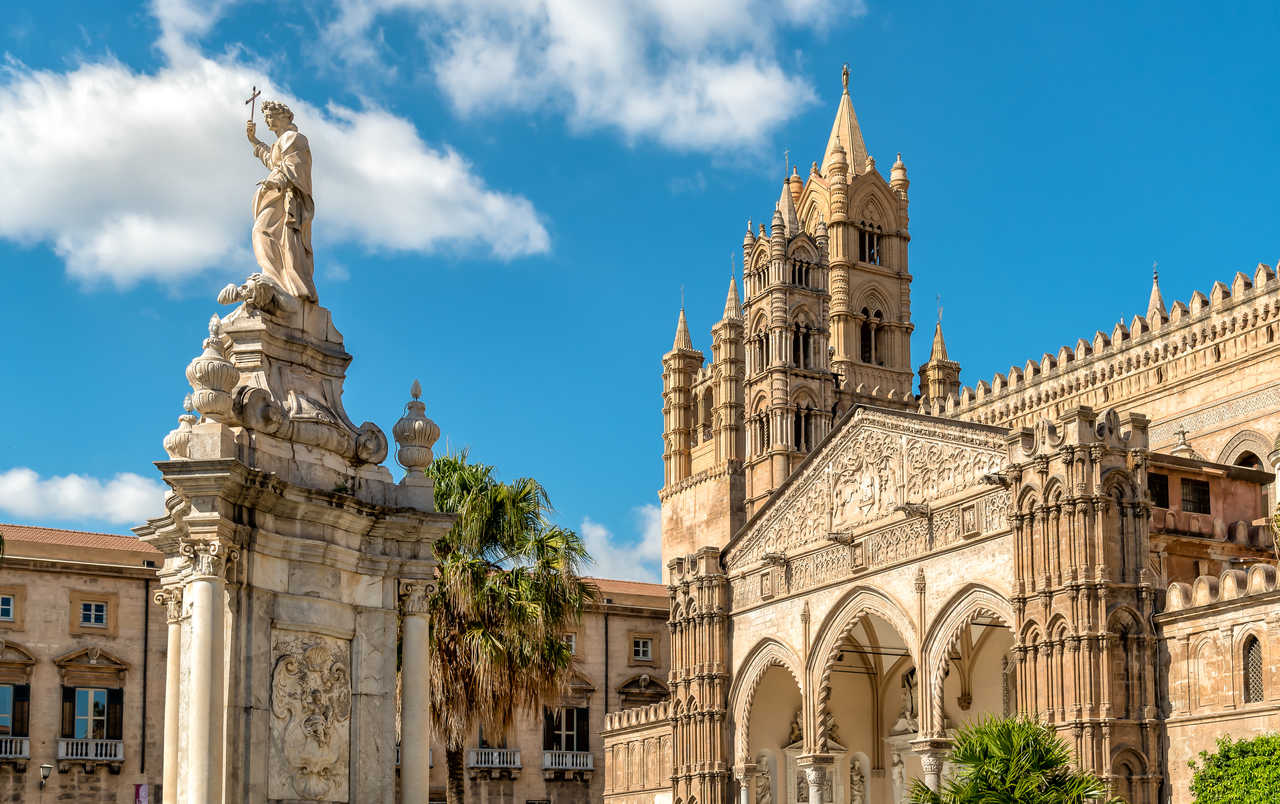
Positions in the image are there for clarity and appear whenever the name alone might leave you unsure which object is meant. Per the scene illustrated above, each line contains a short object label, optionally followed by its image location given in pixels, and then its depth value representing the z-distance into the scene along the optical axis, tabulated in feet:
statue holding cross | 52.80
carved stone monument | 45.39
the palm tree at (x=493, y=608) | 92.22
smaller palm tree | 81.30
